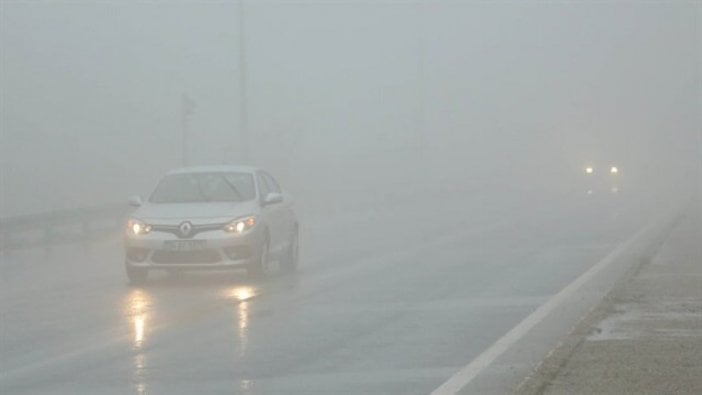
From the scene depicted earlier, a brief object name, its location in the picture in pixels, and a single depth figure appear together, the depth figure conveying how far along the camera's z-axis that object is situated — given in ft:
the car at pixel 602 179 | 260.01
